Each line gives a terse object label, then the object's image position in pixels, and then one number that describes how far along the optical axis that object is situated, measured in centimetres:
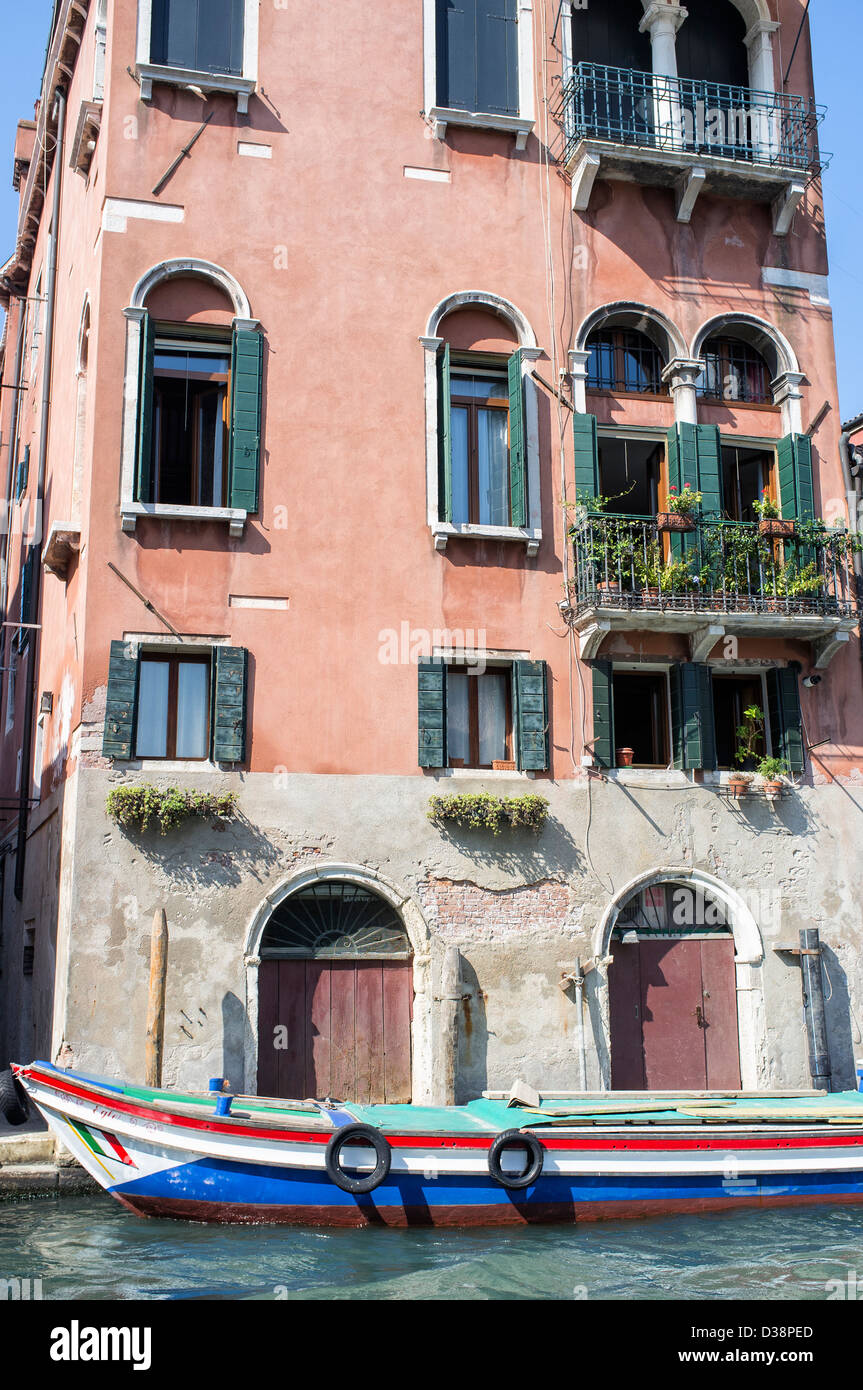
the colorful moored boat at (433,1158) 1040
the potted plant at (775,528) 1458
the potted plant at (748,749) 1464
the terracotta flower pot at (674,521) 1424
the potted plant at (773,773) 1468
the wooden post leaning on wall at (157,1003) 1204
